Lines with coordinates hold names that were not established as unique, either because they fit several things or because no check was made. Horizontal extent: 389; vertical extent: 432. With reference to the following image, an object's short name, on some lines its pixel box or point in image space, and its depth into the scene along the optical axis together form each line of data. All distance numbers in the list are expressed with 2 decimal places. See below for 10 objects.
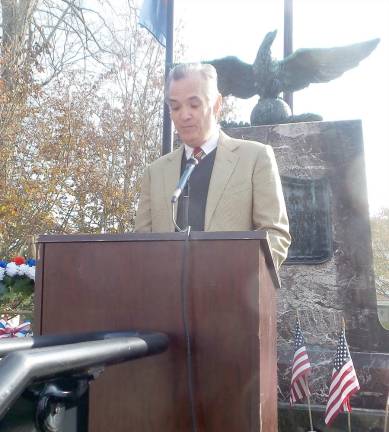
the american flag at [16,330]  3.78
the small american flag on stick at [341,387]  3.61
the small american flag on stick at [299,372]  3.88
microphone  1.81
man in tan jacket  2.27
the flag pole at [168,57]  7.56
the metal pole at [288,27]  6.80
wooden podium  1.62
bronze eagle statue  5.55
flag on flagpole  8.35
